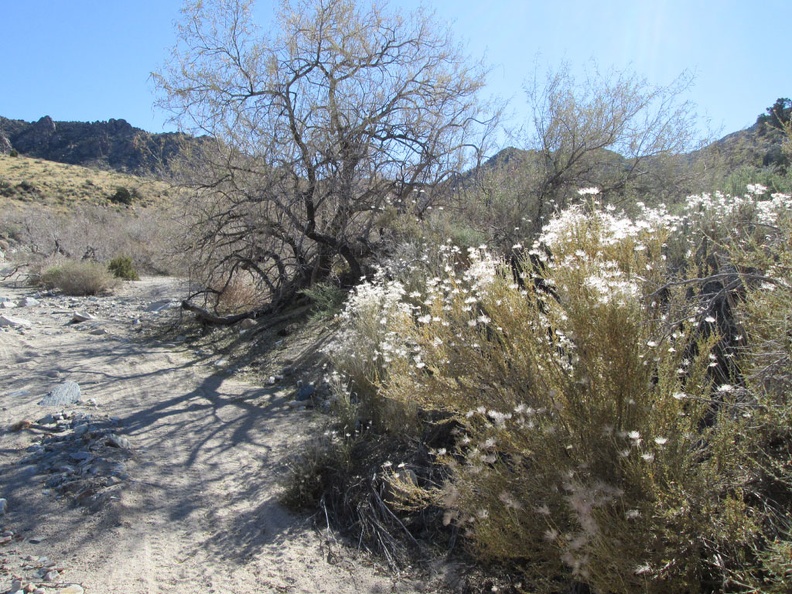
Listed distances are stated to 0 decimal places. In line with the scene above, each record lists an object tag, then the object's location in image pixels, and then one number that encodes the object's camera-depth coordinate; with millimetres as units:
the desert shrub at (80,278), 14656
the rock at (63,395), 5773
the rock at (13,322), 9539
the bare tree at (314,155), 9234
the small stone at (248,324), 10273
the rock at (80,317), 10789
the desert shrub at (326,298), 8773
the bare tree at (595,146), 9000
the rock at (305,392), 6594
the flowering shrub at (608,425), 2279
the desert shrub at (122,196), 37938
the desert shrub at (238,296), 11609
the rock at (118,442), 4742
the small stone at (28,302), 12266
